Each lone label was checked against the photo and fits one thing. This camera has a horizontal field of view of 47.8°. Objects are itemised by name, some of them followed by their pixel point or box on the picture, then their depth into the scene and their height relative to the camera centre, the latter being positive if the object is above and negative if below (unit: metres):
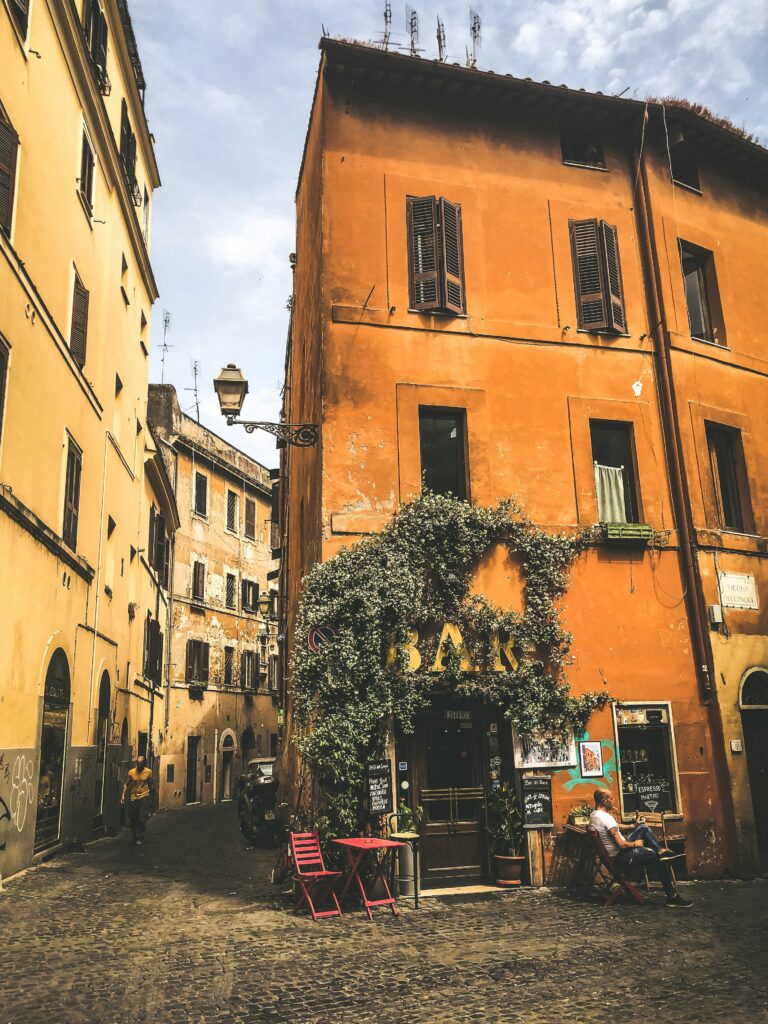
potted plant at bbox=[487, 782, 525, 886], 10.78 -0.97
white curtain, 12.84 +3.72
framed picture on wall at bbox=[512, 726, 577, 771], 11.19 +0.03
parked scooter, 16.27 -0.84
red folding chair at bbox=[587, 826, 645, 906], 9.85 -1.41
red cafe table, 9.17 -1.00
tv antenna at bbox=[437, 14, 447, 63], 13.40 +10.76
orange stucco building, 11.70 +5.21
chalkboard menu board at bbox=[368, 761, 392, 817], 10.02 -0.34
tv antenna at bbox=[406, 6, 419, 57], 13.21 +10.79
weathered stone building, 31.09 +5.49
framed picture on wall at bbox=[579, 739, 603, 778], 11.41 -0.08
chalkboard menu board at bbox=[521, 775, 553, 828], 10.95 -0.59
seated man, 9.87 -1.06
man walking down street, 16.05 -0.50
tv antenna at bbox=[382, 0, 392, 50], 13.14 +10.93
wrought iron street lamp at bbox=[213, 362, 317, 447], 12.26 +4.94
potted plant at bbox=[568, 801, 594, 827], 11.11 -0.77
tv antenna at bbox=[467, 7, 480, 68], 14.23 +11.58
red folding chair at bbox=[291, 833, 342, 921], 9.12 -1.17
